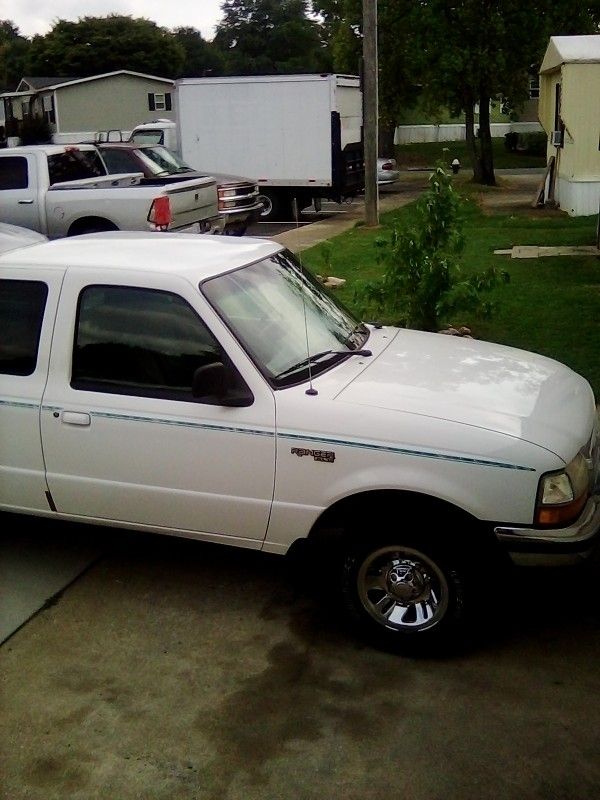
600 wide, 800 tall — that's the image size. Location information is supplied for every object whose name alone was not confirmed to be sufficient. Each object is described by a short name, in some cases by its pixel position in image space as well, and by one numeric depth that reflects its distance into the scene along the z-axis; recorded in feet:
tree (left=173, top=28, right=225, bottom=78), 239.09
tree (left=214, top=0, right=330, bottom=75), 234.17
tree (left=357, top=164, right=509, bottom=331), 26.53
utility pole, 58.75
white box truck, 71.26
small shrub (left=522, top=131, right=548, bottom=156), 135.95
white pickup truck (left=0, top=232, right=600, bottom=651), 13.33
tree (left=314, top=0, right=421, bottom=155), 91.61
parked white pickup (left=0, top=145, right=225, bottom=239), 40.37
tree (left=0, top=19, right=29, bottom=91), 201.31
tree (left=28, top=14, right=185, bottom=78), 205.46
